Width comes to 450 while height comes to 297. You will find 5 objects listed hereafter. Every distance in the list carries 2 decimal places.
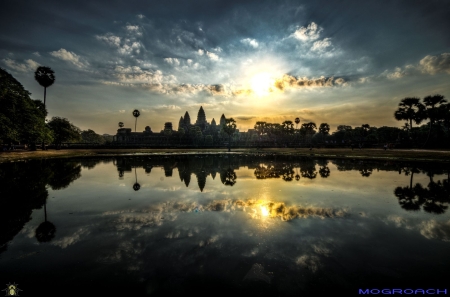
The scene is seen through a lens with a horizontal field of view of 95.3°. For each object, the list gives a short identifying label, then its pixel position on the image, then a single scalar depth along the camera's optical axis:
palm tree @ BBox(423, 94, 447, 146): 56.38
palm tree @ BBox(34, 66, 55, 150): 46.94
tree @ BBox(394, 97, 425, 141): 61.00
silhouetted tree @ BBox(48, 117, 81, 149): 50.94
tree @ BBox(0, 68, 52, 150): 27.36
